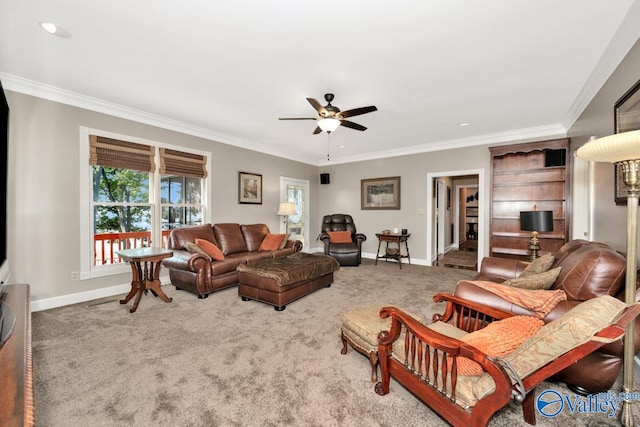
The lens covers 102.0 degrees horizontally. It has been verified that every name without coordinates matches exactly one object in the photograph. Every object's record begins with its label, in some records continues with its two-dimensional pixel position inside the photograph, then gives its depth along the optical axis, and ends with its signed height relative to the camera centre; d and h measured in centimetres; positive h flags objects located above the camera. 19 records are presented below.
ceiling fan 286 +111
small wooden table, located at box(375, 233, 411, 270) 555 -73
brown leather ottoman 307 -85
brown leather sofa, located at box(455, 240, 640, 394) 150 -56
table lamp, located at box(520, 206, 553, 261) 340 -14
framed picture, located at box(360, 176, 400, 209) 603 +45
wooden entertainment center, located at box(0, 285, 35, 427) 73 -58
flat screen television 173 +18
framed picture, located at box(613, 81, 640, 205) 194 +76
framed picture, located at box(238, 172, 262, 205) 525 +49
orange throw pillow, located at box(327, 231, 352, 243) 580 -56
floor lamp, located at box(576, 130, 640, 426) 131 -4
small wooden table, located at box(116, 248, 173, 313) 297 -76
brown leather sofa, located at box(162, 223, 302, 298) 348 -70
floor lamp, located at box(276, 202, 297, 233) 577 +5
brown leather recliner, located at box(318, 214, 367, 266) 539 -79
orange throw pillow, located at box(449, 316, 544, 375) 128 -65
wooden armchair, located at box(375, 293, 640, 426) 97 -68
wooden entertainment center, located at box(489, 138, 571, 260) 418 +35
